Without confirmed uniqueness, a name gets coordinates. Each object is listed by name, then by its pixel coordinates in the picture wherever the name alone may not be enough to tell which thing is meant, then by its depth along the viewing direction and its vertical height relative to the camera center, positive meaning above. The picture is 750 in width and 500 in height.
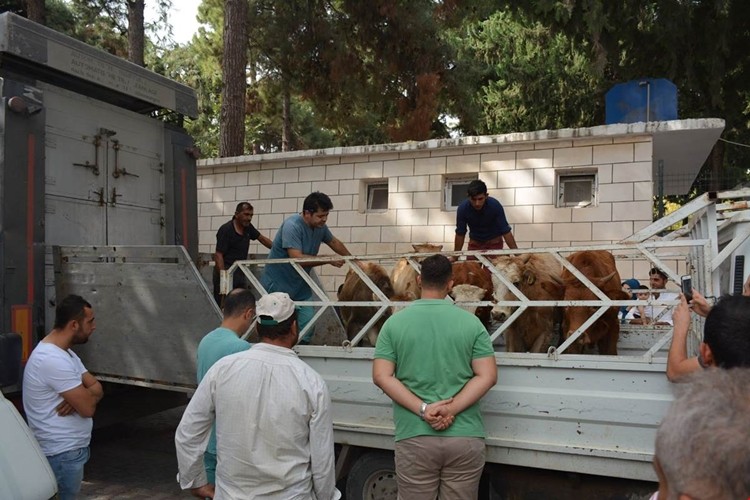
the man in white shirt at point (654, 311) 6.48 -0.70
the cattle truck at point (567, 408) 3.61 -0.95
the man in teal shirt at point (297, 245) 5.49 +0.00
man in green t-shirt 3.39 -0.78
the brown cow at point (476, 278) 5.40 -0.28
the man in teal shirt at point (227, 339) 3.47 -0.51
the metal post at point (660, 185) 8.90 +0.88
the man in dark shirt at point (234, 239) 7.12 +0.06
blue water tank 8.97 +2.05
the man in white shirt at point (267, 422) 2.79 -0.77
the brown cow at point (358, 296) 6.48 -0.50
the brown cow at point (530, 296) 5.12 -0.39
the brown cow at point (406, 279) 6.06 -0.32
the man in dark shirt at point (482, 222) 6.42 +0.25
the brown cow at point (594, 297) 5.11 -0.41
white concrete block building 8.17 +0.93
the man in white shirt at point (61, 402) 3.65 -0.90
